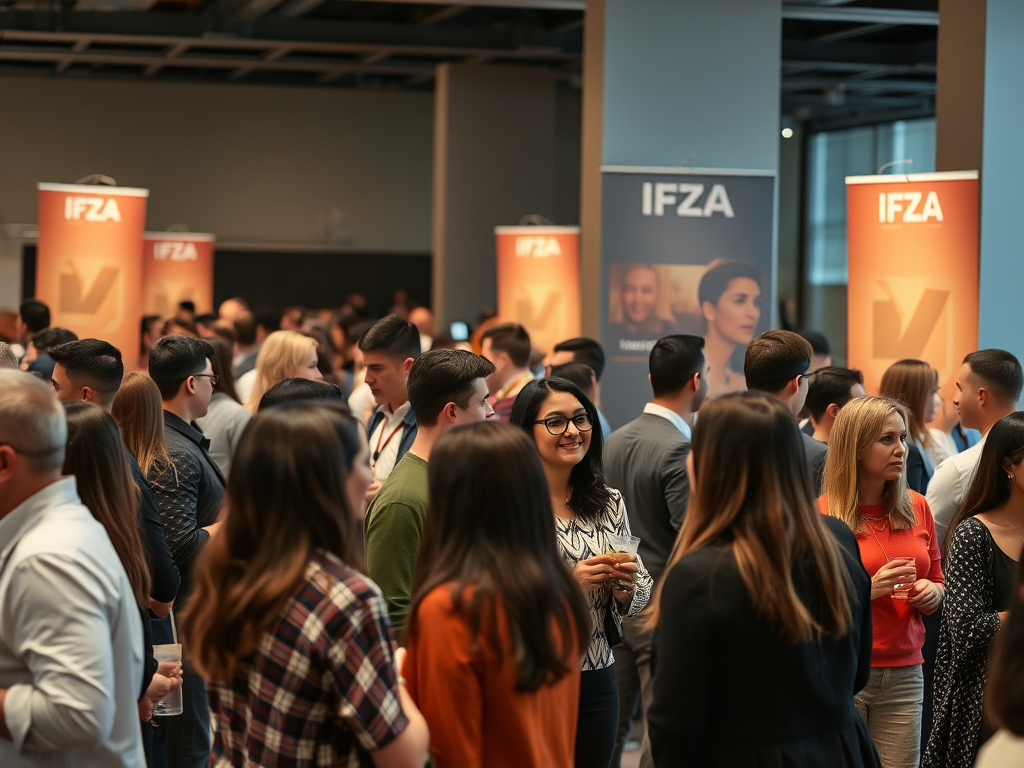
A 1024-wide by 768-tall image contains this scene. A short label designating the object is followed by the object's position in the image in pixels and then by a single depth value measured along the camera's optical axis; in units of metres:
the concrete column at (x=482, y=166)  13.73
